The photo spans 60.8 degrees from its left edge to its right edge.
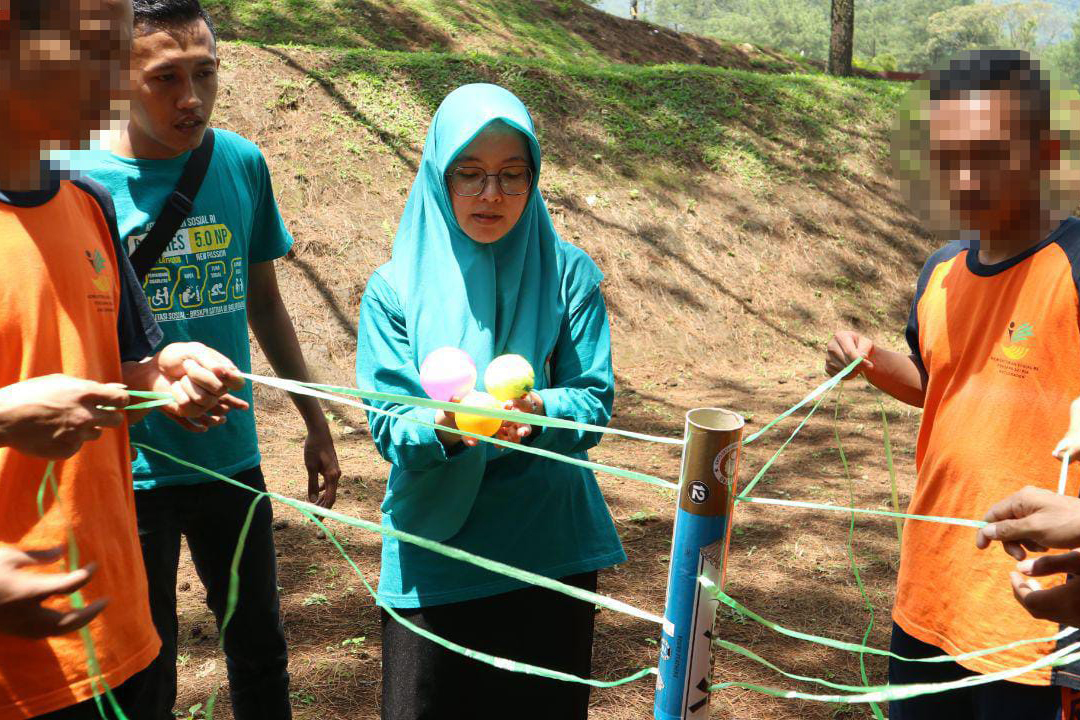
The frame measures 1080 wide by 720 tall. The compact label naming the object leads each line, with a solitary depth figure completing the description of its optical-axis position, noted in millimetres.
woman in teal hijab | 2309
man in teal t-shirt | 2627
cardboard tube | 1410
